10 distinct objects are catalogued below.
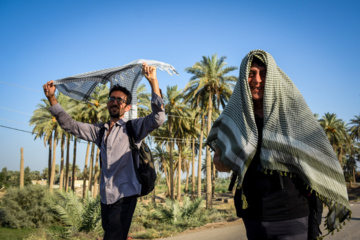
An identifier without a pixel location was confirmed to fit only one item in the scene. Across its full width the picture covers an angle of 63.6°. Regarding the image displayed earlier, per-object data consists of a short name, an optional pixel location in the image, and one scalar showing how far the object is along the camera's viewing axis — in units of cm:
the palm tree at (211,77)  2706
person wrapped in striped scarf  187
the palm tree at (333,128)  4825
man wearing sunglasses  287
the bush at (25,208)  1677
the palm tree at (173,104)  3228
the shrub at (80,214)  1045
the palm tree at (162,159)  4612
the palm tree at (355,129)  5628
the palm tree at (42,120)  3353
